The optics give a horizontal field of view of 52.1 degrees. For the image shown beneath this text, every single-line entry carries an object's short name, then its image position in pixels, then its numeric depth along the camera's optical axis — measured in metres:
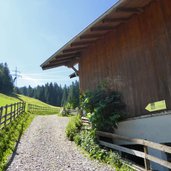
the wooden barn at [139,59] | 5.36
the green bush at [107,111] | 6.75
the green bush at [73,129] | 8.73
